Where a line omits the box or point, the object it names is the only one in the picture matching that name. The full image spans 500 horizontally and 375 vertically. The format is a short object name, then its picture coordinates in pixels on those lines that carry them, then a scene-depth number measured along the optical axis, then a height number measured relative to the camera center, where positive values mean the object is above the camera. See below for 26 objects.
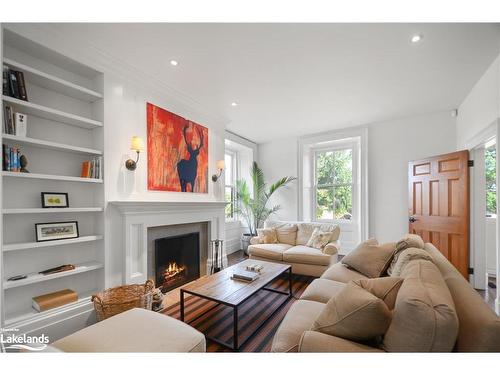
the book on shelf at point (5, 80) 1.64 +0.81
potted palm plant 4.77 -0.35
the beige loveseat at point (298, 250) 3.01 -0.95
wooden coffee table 1.69 -0.90
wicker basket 1.83 -1.00
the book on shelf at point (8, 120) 1.65 +0.51
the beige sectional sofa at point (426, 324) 0.81 -0.54
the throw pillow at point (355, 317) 0.95 -0.60
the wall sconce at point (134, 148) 2.33 +0.42
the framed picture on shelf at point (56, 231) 1.83 -0.38
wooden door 2.74 -0.25
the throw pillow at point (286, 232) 3.75 -0.81
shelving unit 1.72 +0.02
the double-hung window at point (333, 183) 4.55 +0.06
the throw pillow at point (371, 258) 2.06 -0.72
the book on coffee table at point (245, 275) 2.09 -0.87
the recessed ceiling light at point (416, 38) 1.84 +1.26
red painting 2.68 +0.46
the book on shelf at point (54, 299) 1.79 -0.95
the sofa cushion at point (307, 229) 3.44 -0.71
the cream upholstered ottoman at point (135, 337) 1.10 -0.80
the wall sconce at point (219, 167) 3.61 +0.32
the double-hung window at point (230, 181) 4.91 +0.13
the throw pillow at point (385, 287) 1.13 -0.55
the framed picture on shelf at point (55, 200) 1.87 -0.12
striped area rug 1.72 -1.25
